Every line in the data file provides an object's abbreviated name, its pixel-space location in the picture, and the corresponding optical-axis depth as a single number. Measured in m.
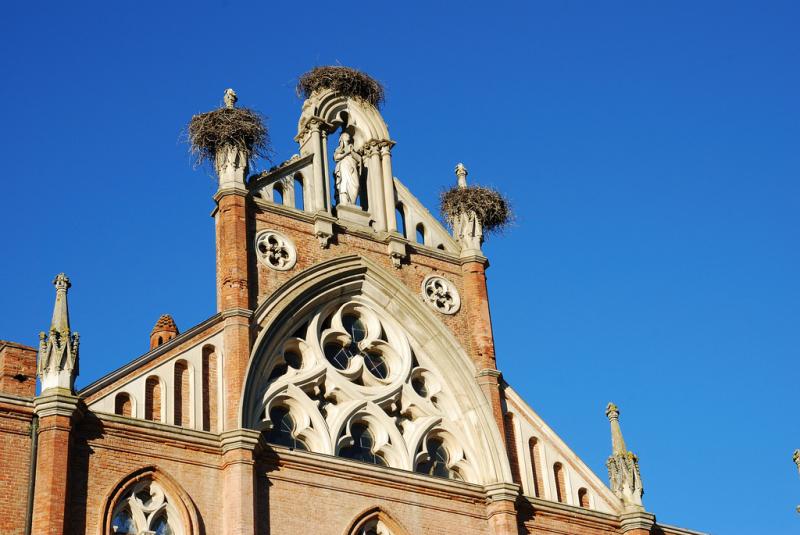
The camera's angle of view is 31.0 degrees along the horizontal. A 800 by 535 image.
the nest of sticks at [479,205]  33.16
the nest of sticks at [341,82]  32.88
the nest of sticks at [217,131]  29.62
